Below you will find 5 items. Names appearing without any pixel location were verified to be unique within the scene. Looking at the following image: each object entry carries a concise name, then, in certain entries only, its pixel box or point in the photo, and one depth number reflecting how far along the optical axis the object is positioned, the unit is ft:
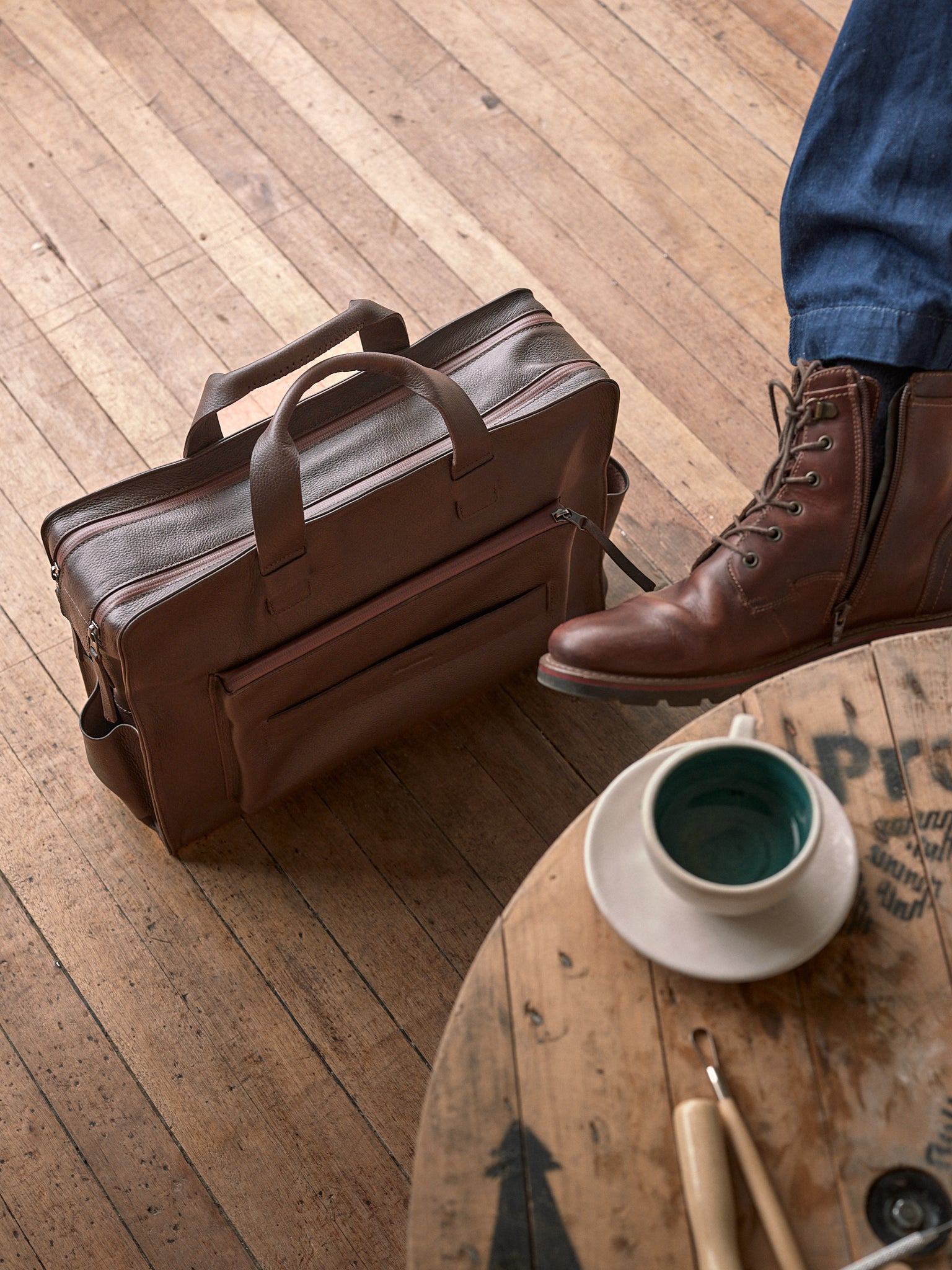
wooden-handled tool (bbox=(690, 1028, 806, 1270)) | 2.11
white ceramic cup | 2.23
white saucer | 2.37
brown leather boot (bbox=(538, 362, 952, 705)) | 3.92
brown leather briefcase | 3.74
